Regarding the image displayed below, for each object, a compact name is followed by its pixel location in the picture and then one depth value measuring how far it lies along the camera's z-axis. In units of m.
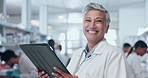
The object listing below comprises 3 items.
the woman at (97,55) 1.59
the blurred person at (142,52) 4.67
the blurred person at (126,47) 6.52
